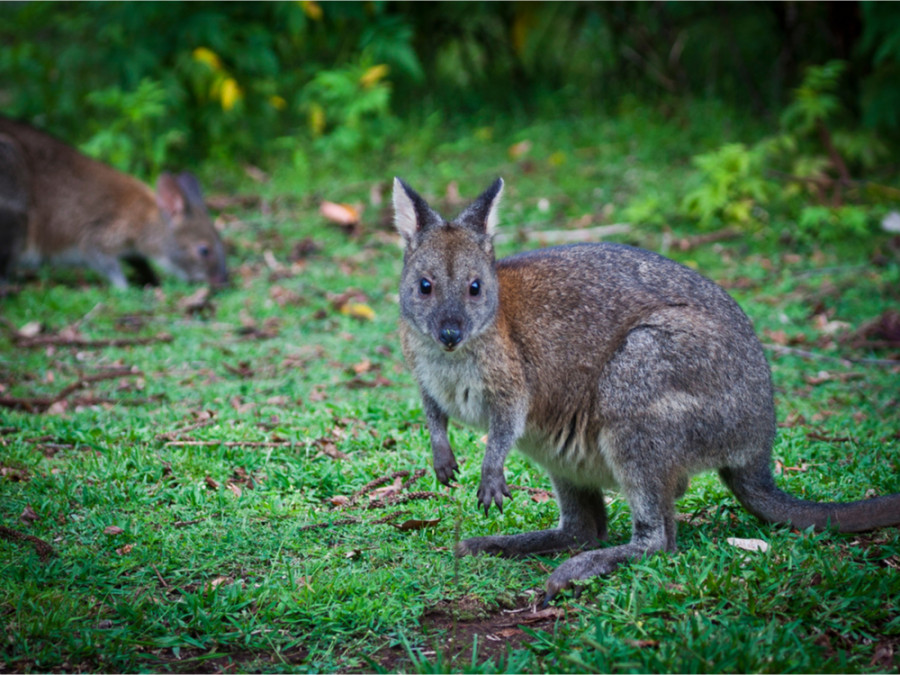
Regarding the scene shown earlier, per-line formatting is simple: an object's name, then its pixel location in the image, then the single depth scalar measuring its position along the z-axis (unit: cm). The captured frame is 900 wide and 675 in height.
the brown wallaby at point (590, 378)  790
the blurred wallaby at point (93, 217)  1875
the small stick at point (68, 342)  1427
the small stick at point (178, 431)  1025
